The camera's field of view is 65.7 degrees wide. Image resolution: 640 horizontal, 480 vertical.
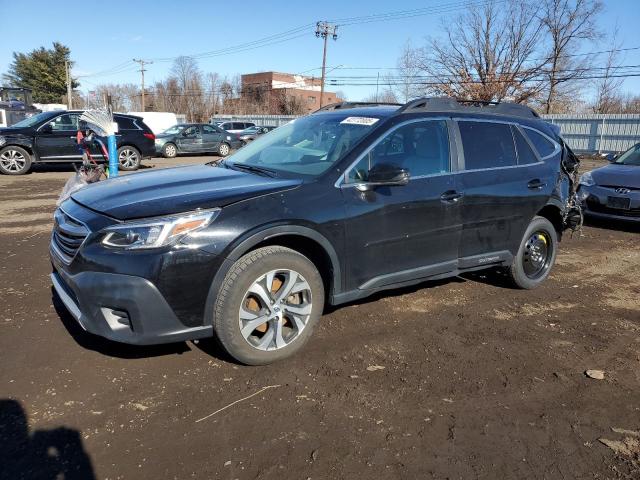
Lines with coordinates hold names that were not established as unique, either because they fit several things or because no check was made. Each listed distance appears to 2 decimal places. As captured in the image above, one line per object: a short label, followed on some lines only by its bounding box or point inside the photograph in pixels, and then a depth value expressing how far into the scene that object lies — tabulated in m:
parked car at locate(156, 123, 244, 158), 22.03
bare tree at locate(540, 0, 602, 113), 39.25
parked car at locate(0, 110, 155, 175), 13.70
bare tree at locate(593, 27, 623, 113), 41.78
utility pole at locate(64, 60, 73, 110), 54.14
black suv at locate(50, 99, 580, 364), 2.99
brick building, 66.25
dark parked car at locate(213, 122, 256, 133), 28.67
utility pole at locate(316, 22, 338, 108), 45.25
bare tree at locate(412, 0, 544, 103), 39.69
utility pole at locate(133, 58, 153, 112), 64.89
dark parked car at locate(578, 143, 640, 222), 8.09
